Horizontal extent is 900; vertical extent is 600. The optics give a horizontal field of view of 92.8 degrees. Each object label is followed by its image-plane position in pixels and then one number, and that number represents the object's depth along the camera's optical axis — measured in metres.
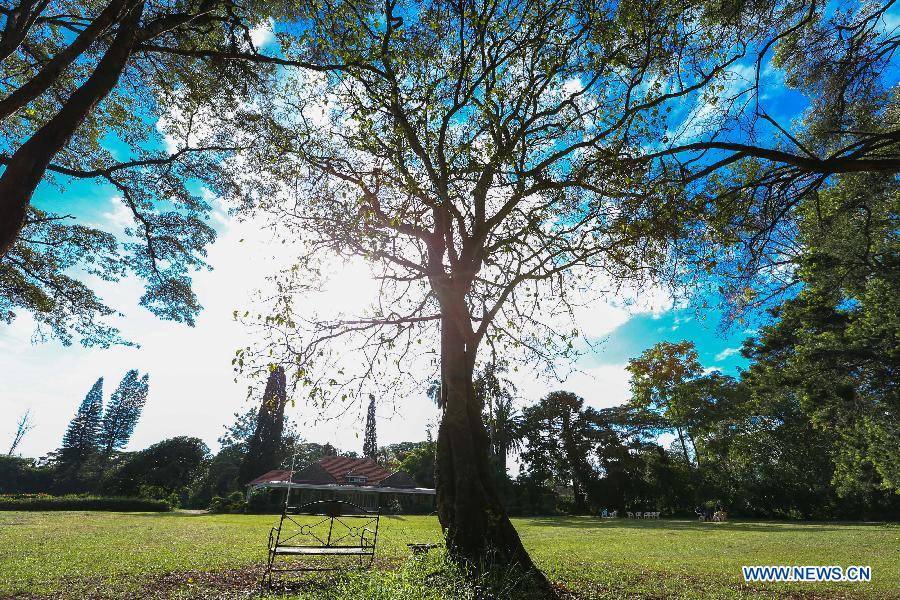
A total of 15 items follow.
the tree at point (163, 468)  42.19
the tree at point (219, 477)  44.28
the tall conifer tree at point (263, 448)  42.88
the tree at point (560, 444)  41.88
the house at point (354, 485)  35.78
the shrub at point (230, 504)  31.39
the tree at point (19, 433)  63.16
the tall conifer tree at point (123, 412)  65.56
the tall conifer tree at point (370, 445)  59.25
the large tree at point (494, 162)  5.86
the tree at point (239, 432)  52.45
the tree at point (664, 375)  39.06
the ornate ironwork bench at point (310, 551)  6.88
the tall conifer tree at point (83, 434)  62.09
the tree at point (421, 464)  44.38
